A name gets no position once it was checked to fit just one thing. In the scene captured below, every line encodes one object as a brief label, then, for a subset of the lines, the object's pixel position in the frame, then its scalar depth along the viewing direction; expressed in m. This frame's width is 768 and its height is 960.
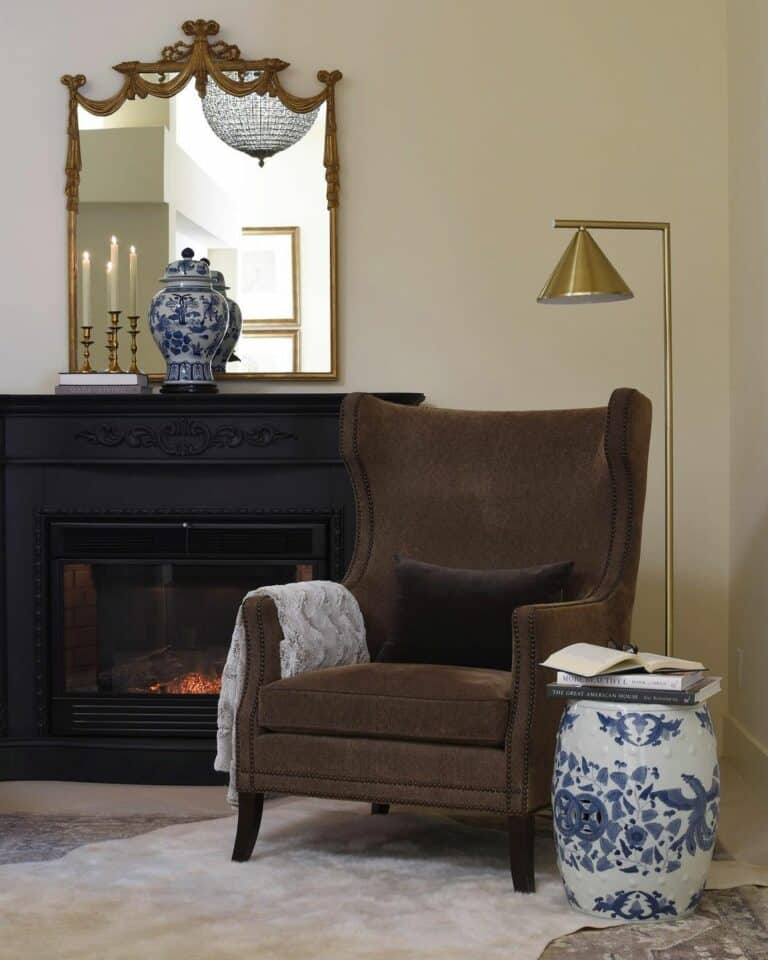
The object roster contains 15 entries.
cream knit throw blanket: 3.23
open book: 2.76
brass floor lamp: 3.43
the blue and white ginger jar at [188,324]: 4.21
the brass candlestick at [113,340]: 4.43
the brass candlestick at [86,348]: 4.42
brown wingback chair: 2.94
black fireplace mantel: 4.11
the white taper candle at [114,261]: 4.43
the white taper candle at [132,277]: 4.45
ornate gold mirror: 4.44
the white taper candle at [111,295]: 4.47
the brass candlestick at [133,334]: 4.43
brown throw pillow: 3.28
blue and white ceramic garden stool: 2.70
